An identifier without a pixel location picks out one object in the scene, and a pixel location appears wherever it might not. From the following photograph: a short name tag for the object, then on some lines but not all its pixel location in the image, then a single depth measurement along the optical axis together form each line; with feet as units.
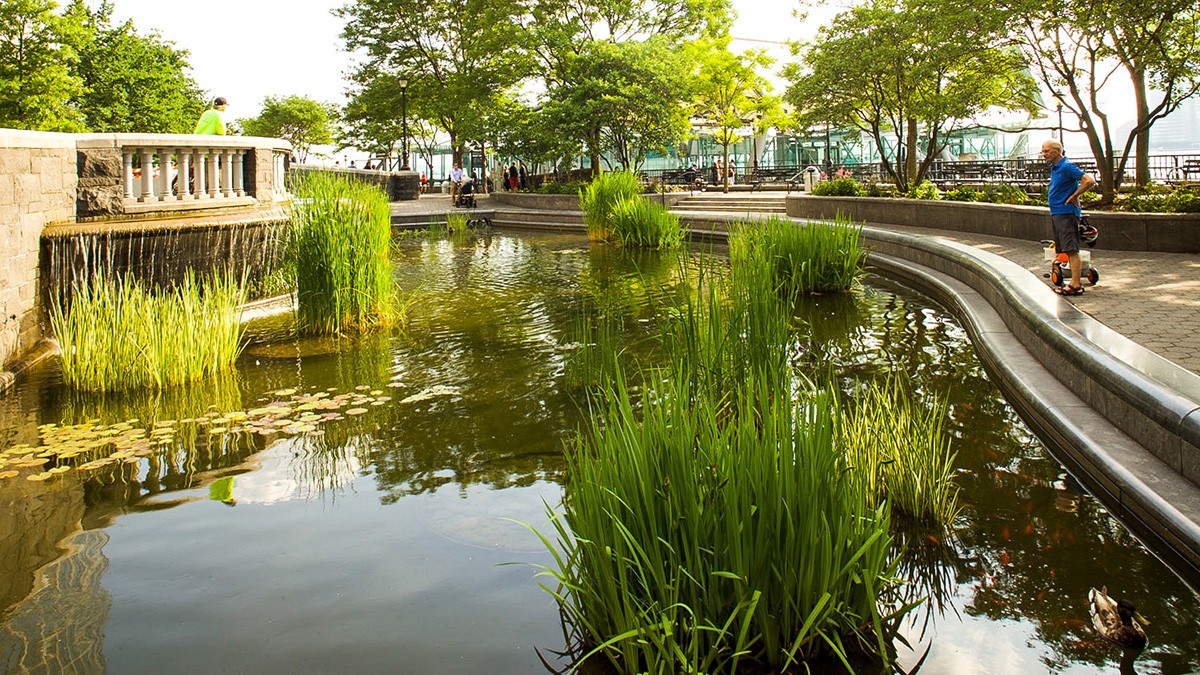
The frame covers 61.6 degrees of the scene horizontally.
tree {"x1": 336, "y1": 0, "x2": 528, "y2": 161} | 129.70
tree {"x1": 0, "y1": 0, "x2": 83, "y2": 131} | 93.81
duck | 11.54
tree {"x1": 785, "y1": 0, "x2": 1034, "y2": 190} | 56.13
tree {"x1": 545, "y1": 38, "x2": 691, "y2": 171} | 97.45
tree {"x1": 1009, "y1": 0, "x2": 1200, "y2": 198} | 45.52
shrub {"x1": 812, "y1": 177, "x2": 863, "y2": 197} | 70.74
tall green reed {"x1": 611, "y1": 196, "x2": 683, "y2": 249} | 58.03
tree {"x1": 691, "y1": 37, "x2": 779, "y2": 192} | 105.81
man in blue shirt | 29.99
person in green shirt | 41.86
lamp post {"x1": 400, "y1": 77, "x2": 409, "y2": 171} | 131.95
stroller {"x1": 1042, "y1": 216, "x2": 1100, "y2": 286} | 30.68
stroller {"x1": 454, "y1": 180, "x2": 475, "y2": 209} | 109.50
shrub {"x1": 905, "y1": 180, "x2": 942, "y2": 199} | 63.93
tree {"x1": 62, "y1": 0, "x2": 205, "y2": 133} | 134.62
